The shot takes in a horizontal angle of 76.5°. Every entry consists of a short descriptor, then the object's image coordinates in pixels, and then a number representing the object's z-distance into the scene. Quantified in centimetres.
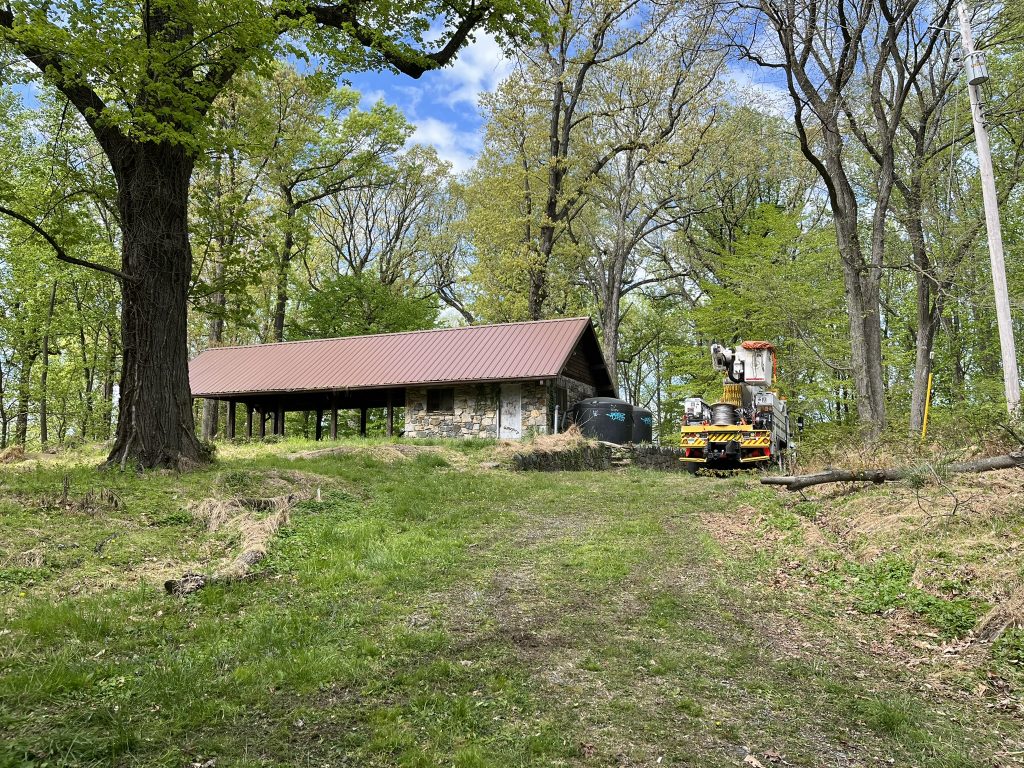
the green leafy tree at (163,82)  847
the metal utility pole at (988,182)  924
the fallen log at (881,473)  645
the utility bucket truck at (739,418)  1467
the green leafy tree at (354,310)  2948
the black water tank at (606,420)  1988
